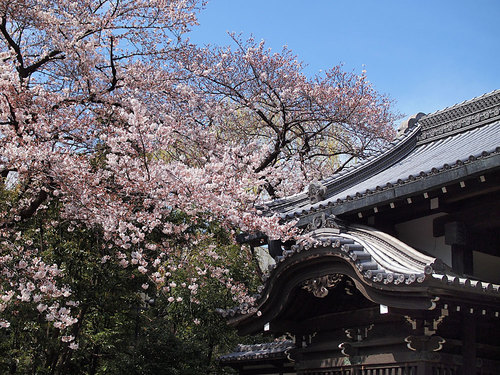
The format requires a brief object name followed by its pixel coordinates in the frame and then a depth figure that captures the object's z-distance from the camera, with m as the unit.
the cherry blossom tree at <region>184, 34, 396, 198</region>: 15.15
